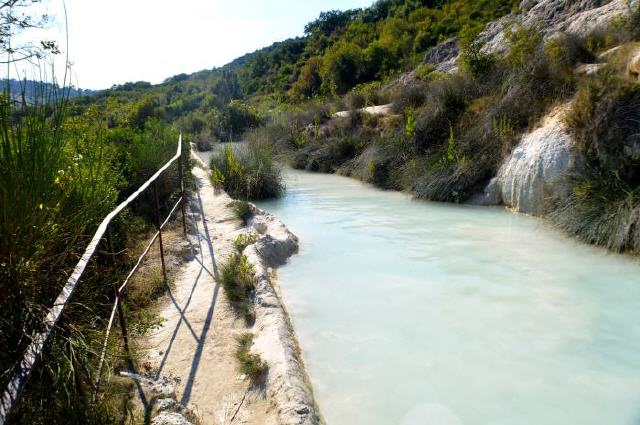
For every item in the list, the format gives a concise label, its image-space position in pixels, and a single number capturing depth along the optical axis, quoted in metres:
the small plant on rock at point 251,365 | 3.25
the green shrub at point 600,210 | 5.67
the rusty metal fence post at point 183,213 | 6.23
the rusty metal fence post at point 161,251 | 4.69
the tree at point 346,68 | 32.16
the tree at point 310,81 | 39.69
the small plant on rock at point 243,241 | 5.86
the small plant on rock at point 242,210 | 7.18
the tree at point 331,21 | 60.81
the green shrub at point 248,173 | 10.16
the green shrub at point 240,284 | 4.29
